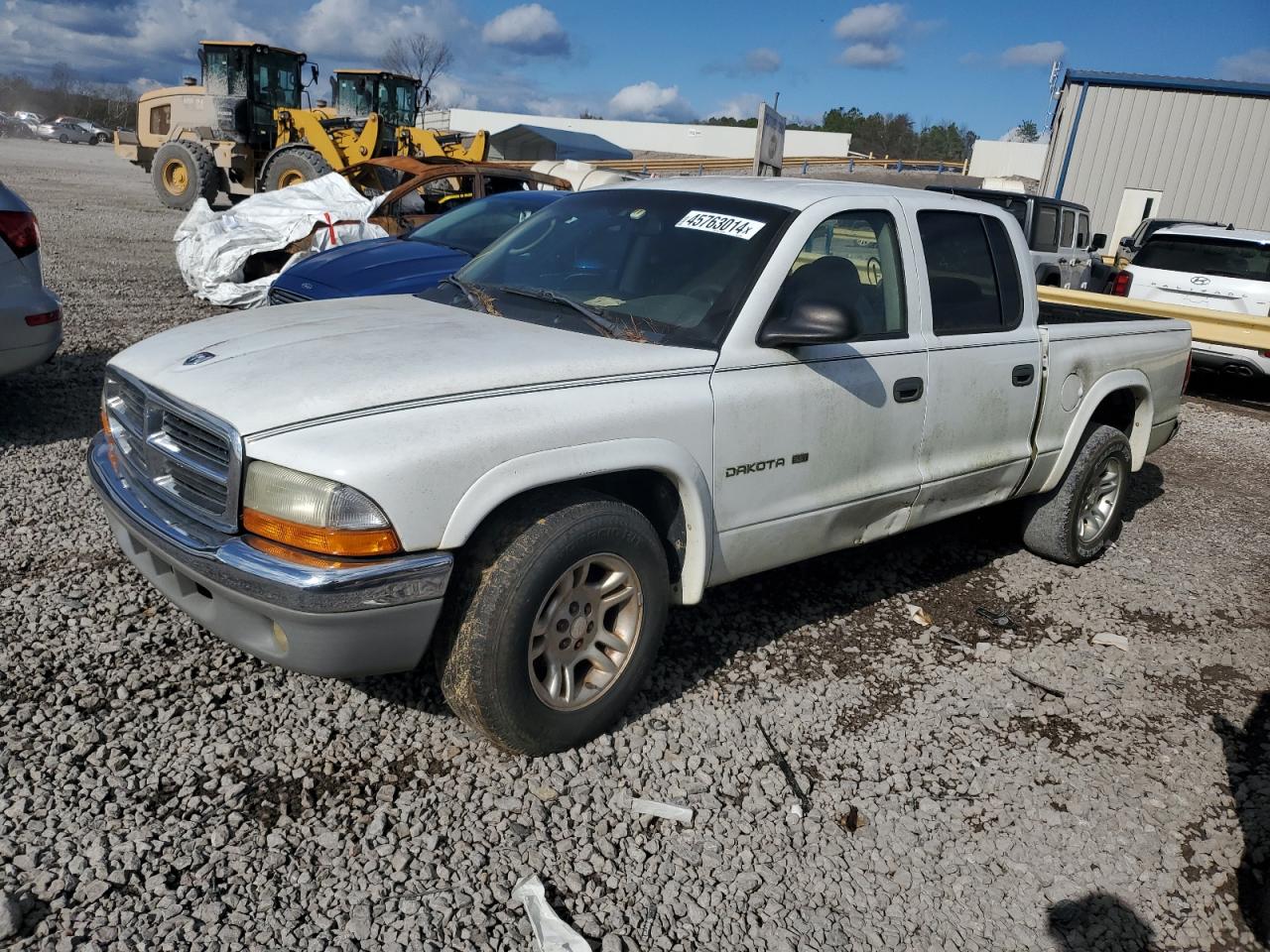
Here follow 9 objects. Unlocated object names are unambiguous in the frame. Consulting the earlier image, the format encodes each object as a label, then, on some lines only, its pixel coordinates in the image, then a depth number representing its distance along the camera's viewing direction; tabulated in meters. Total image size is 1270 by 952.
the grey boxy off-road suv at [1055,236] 12.70
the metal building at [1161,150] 20.36
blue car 7.05
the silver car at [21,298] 5.21
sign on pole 14.89
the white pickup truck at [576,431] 2.61
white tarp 10.09
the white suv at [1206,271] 10.38
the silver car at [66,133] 59.09
